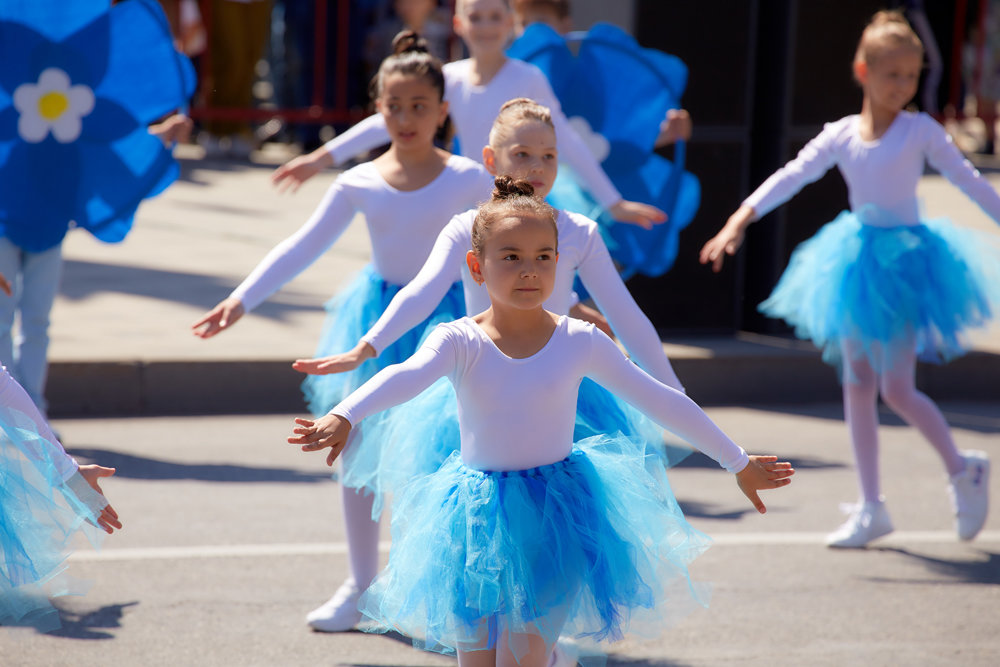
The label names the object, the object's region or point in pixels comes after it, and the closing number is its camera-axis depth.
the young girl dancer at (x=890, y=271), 11.09
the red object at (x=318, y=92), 29.72
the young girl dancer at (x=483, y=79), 11.73
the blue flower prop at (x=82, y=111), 11.99
